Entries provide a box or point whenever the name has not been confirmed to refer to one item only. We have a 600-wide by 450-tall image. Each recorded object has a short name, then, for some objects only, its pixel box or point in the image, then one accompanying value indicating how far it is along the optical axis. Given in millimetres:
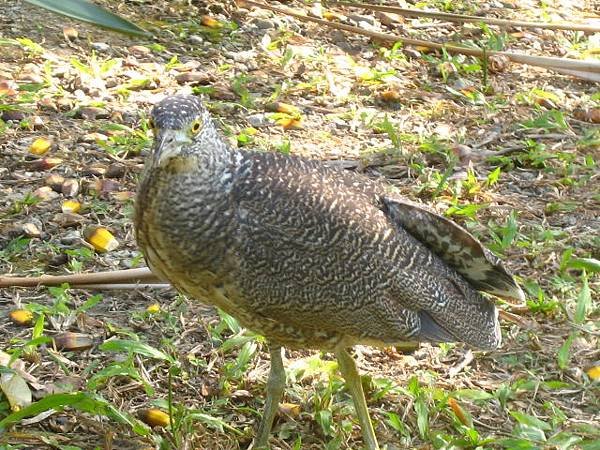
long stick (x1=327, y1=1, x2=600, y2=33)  7762
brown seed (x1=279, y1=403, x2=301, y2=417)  4941
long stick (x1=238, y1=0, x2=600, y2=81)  7449
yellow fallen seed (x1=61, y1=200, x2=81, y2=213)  6109
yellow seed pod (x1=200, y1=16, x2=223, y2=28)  8539
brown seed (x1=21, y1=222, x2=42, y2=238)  5867
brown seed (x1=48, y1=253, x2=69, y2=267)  5711
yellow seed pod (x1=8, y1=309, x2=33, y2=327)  5215
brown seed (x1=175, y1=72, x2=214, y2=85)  7609
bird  4168
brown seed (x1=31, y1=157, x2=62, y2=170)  6496
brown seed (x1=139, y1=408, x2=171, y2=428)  4688
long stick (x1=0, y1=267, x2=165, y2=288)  5418
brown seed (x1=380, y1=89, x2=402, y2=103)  7711
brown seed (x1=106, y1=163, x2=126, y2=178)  6484
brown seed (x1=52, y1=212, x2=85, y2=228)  5992
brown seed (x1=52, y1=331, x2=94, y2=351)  5105
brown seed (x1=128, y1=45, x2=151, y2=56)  7945
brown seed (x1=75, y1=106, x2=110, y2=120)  7059
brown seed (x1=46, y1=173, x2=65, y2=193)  6324
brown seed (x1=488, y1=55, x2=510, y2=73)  8164
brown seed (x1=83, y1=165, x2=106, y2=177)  6480
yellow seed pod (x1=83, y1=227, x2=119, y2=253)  5832
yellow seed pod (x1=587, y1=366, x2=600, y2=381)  5207
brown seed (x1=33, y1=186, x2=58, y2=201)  6191
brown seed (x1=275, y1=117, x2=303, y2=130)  7234
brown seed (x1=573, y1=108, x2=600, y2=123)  7598
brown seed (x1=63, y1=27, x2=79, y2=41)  7902
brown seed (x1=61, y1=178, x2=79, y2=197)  6262
